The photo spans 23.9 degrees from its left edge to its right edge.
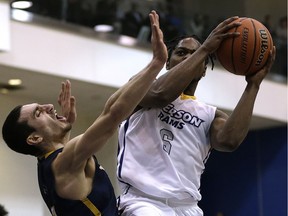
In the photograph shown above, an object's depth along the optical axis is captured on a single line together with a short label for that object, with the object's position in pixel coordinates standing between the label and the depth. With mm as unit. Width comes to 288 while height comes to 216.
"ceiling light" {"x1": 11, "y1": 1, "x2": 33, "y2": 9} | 10156
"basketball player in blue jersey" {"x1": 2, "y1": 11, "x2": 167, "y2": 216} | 3406
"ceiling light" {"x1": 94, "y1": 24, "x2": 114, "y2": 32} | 11141
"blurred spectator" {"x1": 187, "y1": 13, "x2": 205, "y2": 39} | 12469
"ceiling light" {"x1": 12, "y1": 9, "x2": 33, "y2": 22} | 10141
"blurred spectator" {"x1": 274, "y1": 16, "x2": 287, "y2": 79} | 13383
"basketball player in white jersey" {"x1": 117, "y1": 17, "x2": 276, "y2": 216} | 3971
